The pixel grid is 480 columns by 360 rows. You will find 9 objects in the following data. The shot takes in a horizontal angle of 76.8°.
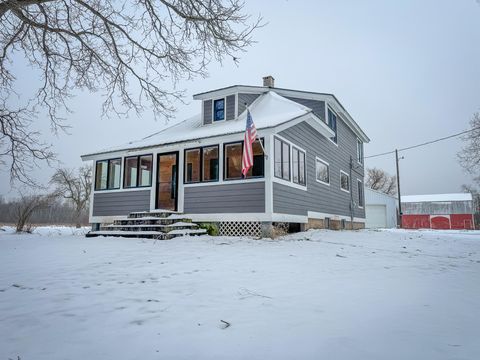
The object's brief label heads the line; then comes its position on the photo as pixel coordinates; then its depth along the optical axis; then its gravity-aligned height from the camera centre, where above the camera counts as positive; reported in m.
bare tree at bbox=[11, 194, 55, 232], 12.48 +0.42
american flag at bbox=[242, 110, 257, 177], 8.81 +2.01
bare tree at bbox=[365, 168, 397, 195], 53.81 +6.53
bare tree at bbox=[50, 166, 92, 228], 29.92 +2.87
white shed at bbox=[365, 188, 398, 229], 31.66 +0.75
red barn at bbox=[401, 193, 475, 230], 33.75 +0.63
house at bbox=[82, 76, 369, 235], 10.10 +1.93
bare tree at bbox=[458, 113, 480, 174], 18.28 +4.08
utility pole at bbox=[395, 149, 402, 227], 27.57 +3.28
